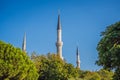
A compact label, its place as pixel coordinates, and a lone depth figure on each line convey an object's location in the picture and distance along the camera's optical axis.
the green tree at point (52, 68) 52.72
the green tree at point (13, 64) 34.67
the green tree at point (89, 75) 62.71
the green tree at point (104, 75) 71.38
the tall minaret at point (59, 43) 74.56
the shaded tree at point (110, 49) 19.00
